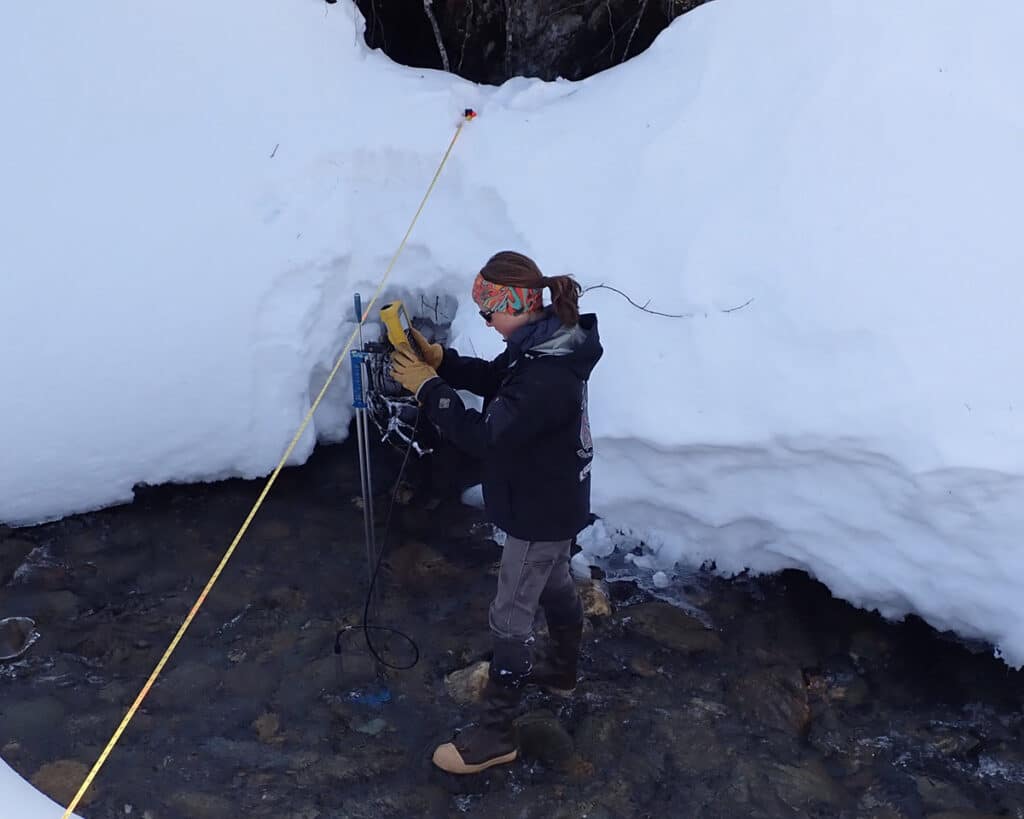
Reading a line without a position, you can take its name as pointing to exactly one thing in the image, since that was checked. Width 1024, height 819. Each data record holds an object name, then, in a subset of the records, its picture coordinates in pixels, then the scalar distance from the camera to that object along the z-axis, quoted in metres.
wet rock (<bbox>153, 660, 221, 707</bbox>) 3.21
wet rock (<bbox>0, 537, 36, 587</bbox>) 3.67
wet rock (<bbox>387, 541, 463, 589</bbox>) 3.89
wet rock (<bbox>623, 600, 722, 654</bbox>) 3.56
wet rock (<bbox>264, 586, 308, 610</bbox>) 3.68
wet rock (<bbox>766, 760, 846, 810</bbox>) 2.91
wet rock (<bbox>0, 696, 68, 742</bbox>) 3.01
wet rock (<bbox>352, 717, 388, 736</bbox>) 3.12
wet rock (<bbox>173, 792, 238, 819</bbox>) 2.77
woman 2.51
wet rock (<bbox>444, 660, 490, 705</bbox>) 3.27
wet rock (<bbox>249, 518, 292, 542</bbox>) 4.05
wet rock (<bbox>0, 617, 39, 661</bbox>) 3.32
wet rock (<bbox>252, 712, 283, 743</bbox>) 3.08
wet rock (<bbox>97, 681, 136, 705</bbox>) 3.17
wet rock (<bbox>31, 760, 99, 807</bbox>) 2.79
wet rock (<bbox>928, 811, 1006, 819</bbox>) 2.86
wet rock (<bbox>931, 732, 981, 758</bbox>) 3.10
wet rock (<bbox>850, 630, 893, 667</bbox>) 3.51
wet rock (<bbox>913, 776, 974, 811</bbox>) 2.90
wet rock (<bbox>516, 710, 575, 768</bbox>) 3.03
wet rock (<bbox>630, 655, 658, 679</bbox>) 3.43
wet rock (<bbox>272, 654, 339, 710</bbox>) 3.24
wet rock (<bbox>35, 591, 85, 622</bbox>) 3.51
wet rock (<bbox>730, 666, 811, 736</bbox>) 3.22
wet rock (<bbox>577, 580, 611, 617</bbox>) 3.70
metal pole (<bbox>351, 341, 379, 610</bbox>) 3.12
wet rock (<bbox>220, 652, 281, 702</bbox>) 3.25
